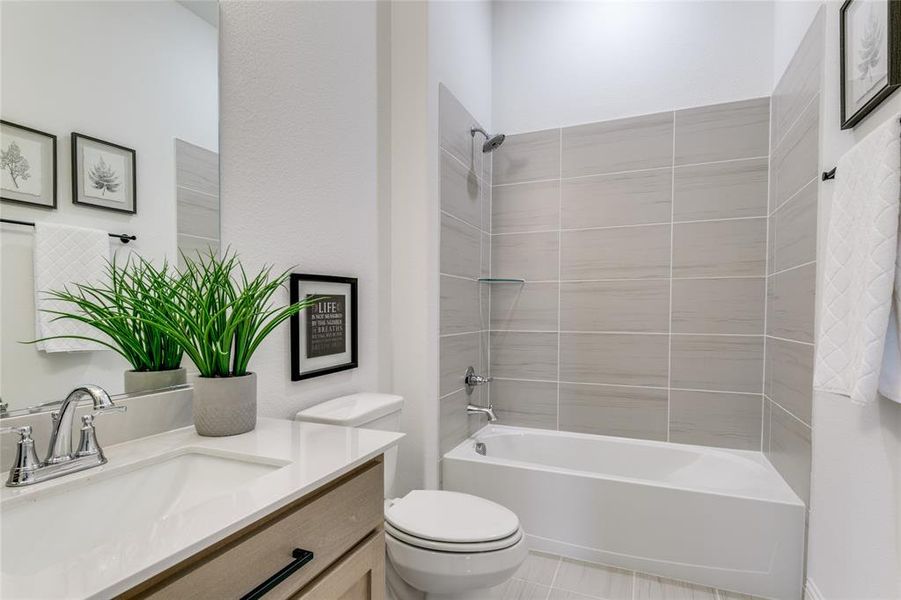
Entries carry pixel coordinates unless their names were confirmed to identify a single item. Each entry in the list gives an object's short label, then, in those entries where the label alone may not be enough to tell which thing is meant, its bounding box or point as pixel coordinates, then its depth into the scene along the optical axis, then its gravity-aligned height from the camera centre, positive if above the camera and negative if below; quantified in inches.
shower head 102.5 +34.0
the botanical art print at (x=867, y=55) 43.8 +25.3
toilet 55.5 -30.3
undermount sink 28.3 -15.5
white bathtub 71.5 -37.0
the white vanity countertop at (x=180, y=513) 21.0 -13.5
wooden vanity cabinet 25.6 -17.6
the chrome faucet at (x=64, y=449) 31.6 -11.6
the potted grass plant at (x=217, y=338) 43.0 -4.5
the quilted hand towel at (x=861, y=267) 40.5 +2.5
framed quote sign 61.0 -5.2
